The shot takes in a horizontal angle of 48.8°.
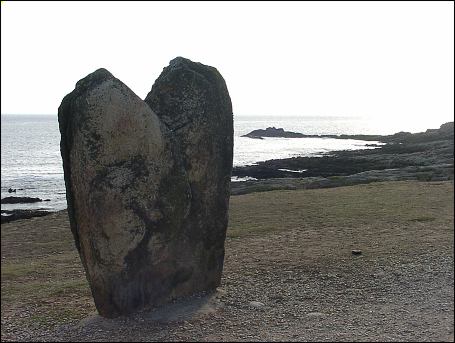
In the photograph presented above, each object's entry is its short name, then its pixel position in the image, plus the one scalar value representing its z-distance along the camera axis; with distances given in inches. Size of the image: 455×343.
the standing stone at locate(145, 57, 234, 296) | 414.3
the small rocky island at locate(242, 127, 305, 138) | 6023.6
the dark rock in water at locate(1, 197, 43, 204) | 1600.6
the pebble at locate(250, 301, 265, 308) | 406.3
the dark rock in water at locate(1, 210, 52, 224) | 1224.3
